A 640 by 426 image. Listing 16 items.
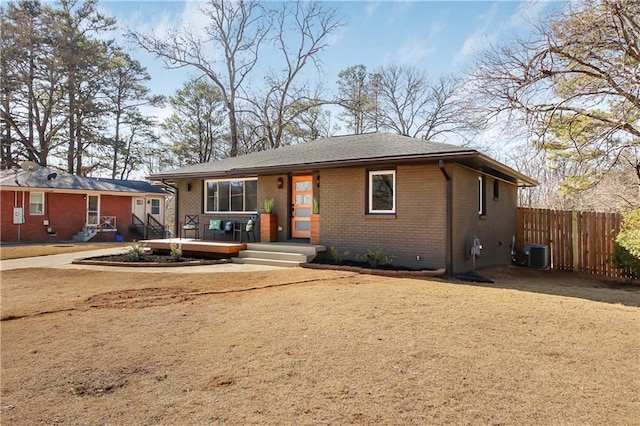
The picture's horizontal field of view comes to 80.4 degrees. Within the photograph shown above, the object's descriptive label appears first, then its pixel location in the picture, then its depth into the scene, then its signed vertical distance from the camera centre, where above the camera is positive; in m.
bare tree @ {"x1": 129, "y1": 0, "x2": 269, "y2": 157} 23.67 +11.25
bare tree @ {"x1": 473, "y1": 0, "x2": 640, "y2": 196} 9.64 +4.08
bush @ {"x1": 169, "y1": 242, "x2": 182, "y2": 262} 10.61 -0.93
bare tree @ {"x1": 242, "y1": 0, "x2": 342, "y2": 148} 24.11 +10.39
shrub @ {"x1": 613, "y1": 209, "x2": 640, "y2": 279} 7.69 -0.57
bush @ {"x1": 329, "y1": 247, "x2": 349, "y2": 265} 9.70 -0.93
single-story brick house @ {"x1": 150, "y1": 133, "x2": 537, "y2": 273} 8.73 +0.71
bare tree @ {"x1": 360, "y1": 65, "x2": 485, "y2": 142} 25.42 +8.13
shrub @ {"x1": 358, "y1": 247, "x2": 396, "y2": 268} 8.95 -0.91
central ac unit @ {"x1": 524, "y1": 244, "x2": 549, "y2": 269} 11.08 -1.05
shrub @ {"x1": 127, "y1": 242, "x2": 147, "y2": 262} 10.56 -0.94
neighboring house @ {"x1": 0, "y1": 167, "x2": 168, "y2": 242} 18.48 +0.65
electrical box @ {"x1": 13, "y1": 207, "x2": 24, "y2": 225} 18.42 +0.24
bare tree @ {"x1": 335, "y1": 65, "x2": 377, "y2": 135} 26.36 +9.09
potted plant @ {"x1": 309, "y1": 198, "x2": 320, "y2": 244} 10.65 -0.09
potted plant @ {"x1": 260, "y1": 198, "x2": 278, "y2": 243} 11.48 -0.14
